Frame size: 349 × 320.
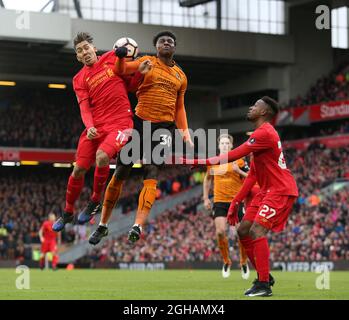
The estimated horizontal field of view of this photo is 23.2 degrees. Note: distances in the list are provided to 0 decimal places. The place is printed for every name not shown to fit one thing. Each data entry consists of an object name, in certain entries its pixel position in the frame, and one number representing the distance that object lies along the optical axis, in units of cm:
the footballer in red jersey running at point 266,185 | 1294
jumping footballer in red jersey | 1347
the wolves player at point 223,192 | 2006
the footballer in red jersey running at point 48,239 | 3162
